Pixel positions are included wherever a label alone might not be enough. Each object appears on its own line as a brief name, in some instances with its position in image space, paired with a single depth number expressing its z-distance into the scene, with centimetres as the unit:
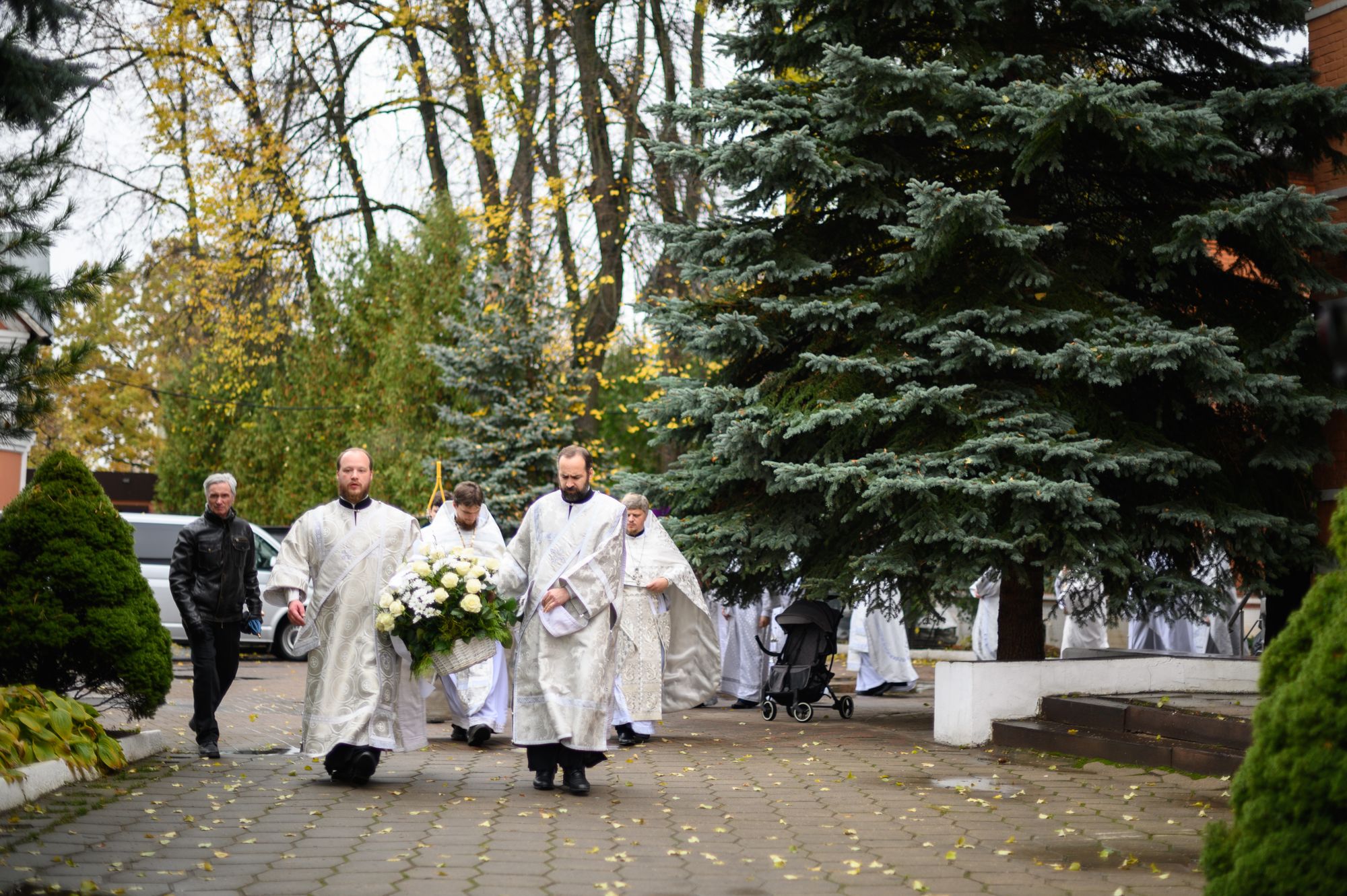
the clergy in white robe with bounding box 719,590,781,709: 1591
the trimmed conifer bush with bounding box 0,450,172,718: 923
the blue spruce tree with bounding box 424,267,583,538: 2333
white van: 2230
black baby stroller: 1365
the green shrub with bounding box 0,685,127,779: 814
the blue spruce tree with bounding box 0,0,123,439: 712
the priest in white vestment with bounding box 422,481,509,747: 1165
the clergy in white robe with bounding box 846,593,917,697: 1695
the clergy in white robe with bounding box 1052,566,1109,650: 1186
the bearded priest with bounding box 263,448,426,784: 881
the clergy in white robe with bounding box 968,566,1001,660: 1934
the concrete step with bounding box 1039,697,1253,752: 968
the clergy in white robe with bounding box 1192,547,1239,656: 1188
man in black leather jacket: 1040
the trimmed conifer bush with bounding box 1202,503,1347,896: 421
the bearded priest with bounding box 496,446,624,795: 874
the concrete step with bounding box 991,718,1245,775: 938
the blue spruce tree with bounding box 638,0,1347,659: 1138
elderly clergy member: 1173
